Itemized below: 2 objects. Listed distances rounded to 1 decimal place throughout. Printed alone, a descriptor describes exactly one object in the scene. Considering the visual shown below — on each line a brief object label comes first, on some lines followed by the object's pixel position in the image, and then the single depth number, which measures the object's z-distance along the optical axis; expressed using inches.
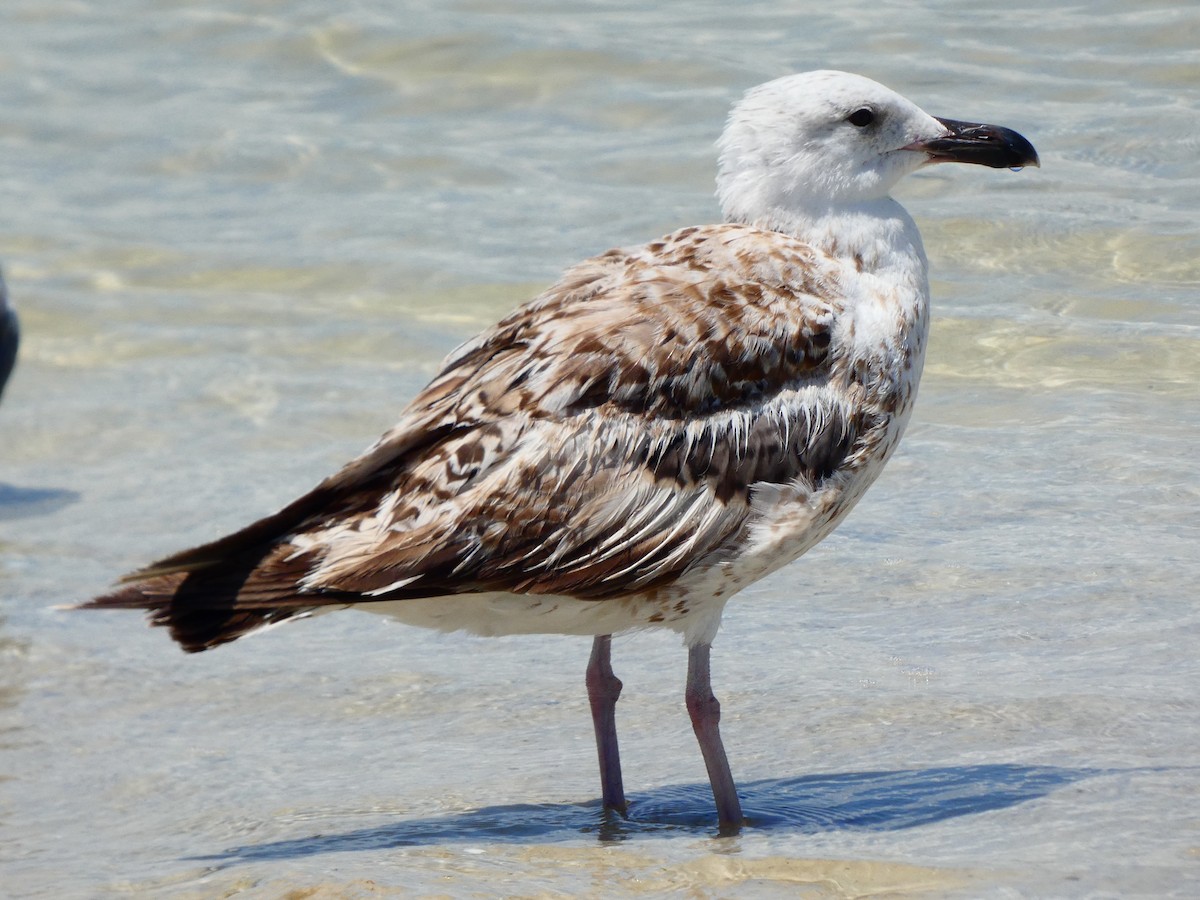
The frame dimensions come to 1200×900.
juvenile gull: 330.0
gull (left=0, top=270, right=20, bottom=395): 702.5
